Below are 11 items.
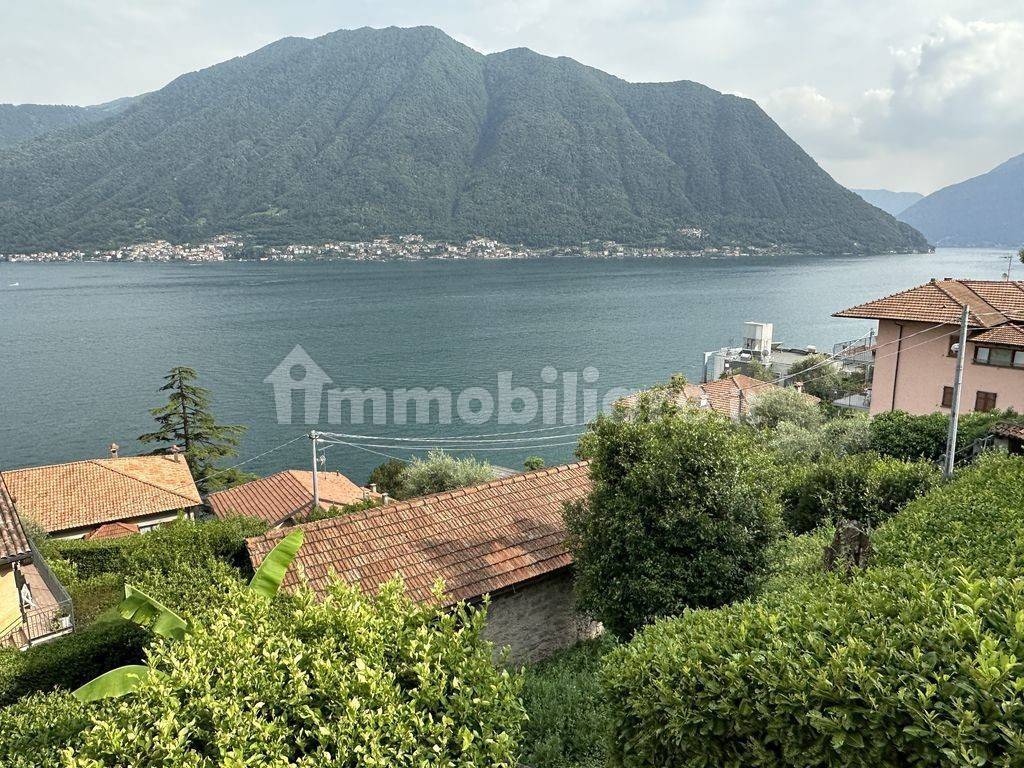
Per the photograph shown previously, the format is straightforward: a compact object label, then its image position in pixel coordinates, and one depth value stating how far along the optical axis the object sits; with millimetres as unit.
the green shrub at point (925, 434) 18109
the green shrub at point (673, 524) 9570
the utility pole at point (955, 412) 12641
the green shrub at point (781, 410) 31781
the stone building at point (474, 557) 10664
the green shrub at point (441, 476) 28512
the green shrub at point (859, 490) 14008
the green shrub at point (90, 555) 18422
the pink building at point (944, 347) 24250
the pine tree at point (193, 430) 37500
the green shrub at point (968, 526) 6277
